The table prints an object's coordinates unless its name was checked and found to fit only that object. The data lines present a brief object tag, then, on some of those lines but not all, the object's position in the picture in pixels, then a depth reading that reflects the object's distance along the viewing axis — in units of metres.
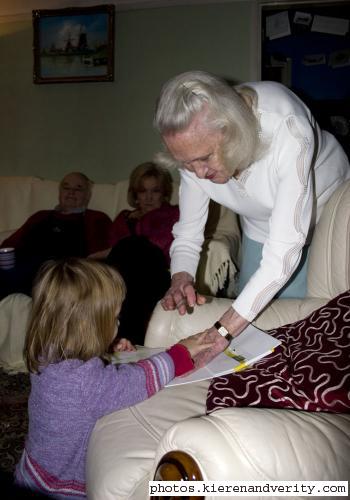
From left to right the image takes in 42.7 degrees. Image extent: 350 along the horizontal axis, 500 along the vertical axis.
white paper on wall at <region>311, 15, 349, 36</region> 3.00
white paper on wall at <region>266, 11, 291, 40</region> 3.08
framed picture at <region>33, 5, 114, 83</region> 3.20
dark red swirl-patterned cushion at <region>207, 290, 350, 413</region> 0.98
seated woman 1.99
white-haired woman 1.09
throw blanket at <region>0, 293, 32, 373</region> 2.05
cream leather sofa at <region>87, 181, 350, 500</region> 0.74
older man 2.73
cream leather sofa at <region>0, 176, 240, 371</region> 2.08
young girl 1.05
